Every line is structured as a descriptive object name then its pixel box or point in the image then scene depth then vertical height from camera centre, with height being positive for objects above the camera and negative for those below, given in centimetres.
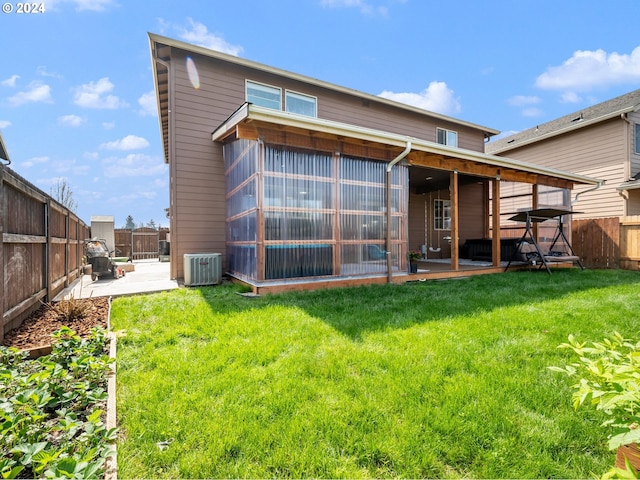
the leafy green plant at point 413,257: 734 -39
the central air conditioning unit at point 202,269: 637 -58
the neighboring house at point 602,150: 1096 +354
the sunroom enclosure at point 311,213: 554 +54
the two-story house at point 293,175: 559 +149
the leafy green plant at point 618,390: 94 -52
